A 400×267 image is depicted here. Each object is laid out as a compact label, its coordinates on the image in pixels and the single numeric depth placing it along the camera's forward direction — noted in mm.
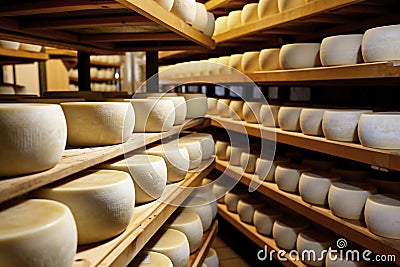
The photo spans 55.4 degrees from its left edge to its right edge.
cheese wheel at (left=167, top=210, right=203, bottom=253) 1892
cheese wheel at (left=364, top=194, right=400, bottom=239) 1558
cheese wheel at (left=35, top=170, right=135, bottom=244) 950
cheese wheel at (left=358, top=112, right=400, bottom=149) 1544
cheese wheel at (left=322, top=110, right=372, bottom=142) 1777
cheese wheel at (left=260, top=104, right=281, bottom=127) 2486
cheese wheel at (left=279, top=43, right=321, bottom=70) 2078
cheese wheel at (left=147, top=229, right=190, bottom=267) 1574
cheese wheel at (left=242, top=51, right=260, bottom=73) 2625
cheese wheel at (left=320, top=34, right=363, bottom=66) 1762
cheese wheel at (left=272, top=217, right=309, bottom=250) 2266
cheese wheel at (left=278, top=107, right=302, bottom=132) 2225
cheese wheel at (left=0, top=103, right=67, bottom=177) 731
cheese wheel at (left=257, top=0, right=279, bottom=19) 2260
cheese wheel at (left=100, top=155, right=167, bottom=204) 1280
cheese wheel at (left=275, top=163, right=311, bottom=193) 2264
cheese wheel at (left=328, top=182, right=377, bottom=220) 1774
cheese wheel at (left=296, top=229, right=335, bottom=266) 2037
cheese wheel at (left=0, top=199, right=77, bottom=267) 664
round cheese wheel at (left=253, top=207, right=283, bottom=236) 2502
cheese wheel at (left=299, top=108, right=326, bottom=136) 2017
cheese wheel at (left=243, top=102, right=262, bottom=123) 2699
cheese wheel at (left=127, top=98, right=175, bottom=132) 1528
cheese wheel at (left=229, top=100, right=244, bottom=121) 2958
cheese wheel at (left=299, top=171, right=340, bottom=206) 2016
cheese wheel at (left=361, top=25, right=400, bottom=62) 1537
